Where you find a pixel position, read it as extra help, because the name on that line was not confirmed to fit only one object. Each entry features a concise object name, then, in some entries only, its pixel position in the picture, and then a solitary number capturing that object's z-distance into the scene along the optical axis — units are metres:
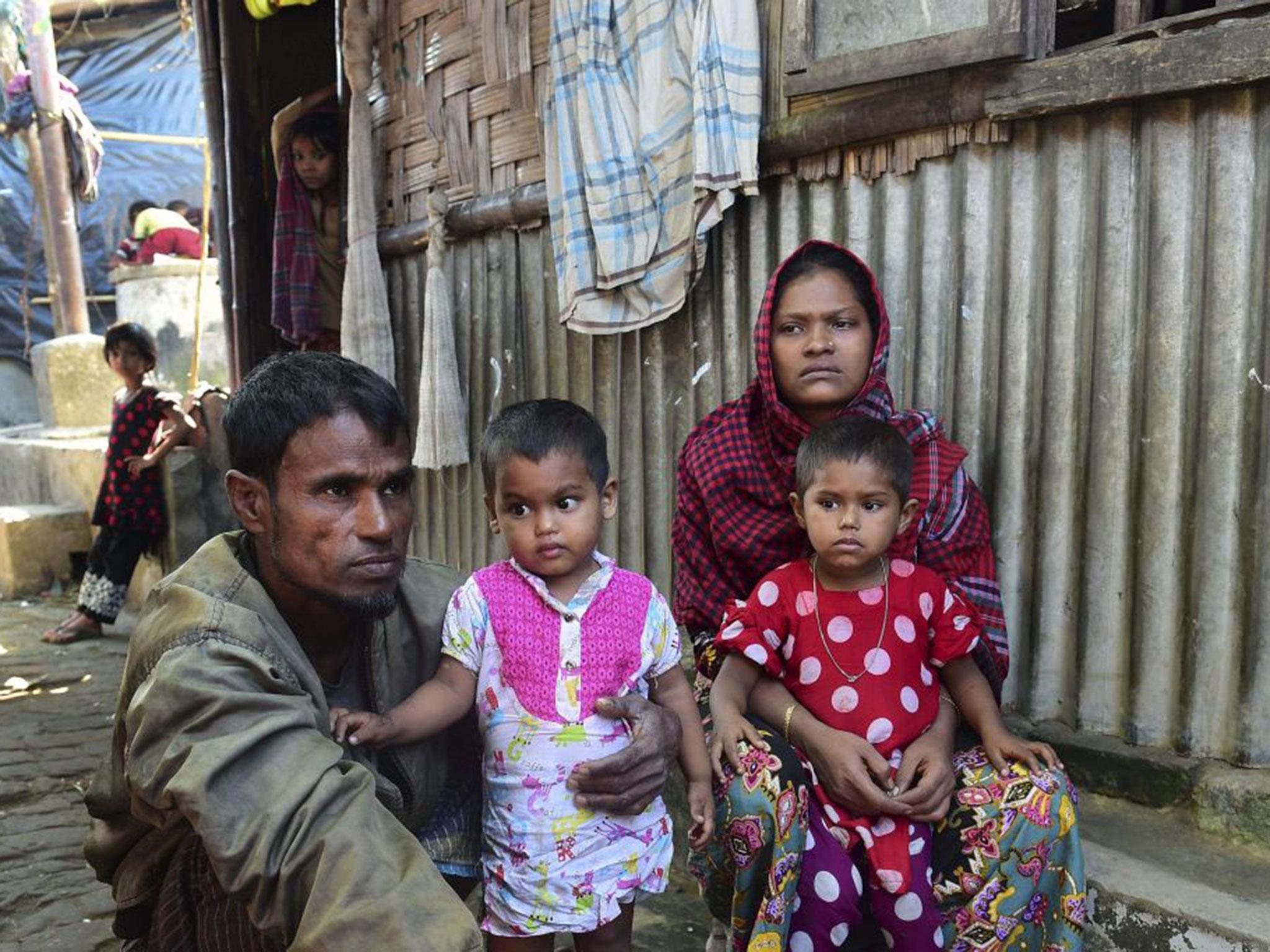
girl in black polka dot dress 6.62
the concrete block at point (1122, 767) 2.44
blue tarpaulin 13.23
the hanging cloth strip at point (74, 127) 10.59
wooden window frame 2.37
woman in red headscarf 2.11
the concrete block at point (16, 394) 12.97
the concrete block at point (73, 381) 9.05
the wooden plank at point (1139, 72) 2.17
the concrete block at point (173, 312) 11.21
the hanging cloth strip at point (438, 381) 4.47
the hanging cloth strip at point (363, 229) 4.91
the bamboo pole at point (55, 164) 10.05
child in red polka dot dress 2.18
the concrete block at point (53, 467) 7.88
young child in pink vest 2.07
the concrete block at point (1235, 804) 2.30
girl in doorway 5.59
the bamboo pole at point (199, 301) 9.38
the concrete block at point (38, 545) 7.65
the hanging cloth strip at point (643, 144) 3.01
